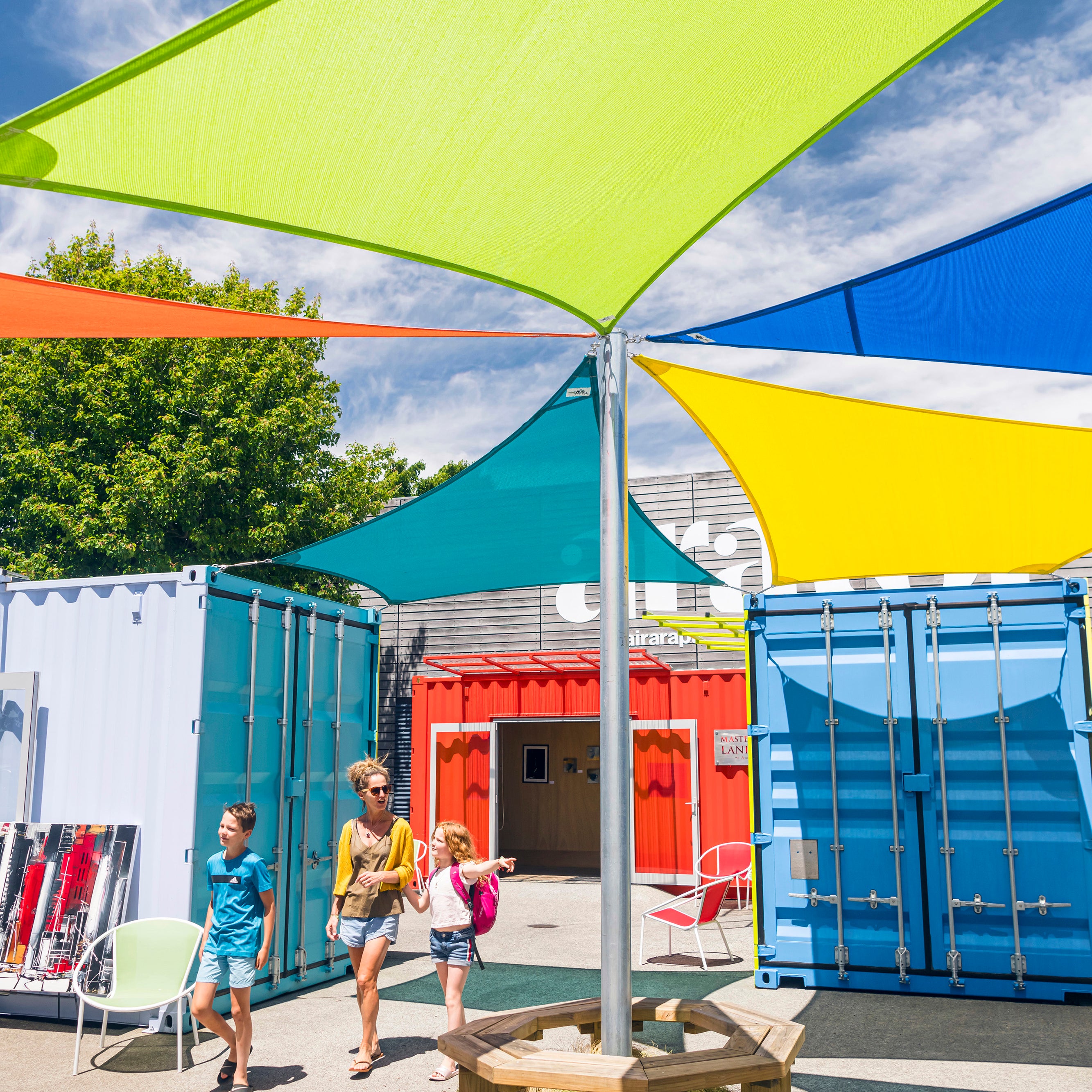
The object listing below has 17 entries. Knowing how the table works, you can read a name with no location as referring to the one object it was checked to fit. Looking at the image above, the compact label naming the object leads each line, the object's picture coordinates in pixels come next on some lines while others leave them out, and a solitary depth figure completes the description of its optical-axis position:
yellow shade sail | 5.48
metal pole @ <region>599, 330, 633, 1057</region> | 3.66
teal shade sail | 6.28
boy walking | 5.02
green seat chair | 5.55
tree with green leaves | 15.19
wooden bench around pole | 3.25
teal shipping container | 6.11
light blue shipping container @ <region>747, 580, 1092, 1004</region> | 6.62
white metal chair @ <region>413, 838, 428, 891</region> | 13.05
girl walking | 5.22
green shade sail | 2.75
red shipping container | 13.37
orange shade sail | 3.99
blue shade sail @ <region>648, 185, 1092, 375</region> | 3.93
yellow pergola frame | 11.87
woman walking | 5.37
